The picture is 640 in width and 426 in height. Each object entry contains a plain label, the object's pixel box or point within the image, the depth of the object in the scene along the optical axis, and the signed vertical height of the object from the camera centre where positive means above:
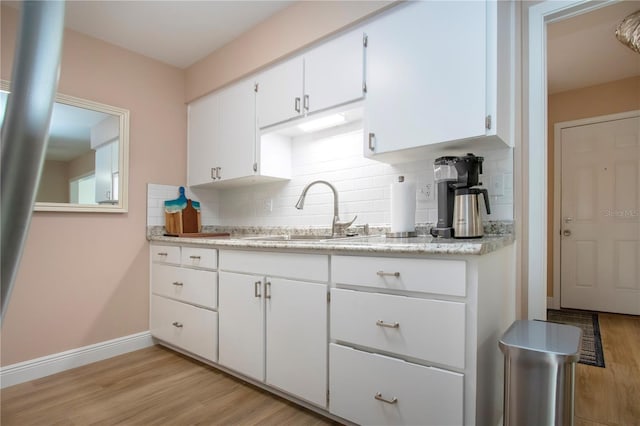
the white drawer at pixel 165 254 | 2.66 -0.31
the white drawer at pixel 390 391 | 1.37 -0.74
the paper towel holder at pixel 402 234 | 1.96 -0.10
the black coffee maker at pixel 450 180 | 1.78 +0.19
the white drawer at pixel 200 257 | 2.32 -0.29
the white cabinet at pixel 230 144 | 2.69 +0.58
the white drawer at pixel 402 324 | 1.35 -0.45
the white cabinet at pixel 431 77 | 1.64 +0.71
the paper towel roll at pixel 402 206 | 1.94 +0.06
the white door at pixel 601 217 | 3.68 +0.01
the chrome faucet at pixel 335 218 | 2.40 -0.01
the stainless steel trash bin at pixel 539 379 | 1.25 -0.59
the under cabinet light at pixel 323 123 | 2.39 +0.67
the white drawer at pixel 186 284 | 2.33 -0.50
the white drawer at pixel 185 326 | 2.31 -0.80
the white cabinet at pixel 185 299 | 2.33 -0.61
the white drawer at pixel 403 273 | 1.35 -0.24
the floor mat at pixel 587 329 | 2.56 -1.03
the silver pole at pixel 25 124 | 0.20 +0.05
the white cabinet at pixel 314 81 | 2.08 +0.88
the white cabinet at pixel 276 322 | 1.75 -0.59
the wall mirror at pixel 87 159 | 2.41 +0.42
